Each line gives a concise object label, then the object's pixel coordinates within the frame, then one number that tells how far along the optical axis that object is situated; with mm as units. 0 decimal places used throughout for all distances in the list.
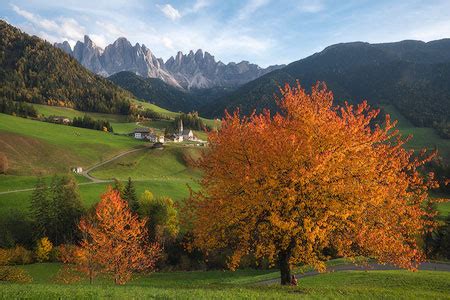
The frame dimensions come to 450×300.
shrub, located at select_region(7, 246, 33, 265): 63500
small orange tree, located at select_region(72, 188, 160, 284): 41500
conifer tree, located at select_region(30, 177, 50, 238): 70688
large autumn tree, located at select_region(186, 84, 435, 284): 21094
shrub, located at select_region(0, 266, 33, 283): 36656
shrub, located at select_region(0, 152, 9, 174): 93750
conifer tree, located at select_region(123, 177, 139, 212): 76875
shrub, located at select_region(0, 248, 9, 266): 56041
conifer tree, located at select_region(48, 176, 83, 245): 72812
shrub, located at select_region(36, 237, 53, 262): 66875
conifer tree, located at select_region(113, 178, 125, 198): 81031
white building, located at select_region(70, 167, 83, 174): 109038
